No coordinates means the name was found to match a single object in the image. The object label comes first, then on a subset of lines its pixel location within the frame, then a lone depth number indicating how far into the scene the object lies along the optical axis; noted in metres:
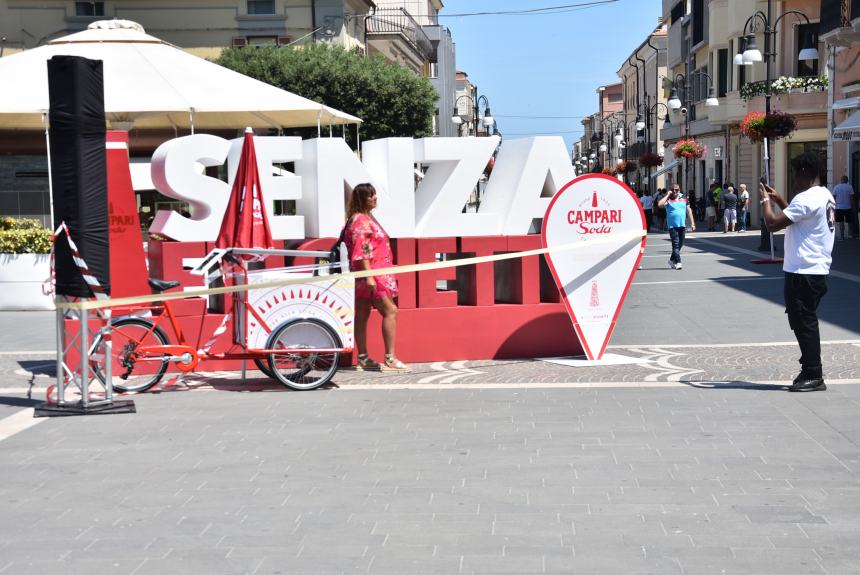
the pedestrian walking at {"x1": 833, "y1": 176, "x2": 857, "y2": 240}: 29.77
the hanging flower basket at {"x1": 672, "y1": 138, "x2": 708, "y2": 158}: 46.75
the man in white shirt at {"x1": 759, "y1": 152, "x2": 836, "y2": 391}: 8.70
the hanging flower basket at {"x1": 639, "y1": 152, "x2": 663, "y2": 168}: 57.75
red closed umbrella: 9.95
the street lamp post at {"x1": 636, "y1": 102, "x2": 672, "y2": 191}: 64.99
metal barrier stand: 8.31
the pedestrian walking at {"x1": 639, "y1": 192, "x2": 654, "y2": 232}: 47.09
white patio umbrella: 17.20
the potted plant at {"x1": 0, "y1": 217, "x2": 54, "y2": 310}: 15.89
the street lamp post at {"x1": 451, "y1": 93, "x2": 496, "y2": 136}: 44.72
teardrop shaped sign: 10.70
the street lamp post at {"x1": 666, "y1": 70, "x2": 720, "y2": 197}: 43.91
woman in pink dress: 9.96
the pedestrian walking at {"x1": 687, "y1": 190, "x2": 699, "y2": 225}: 51.22
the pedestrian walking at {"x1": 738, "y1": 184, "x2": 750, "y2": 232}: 39.53
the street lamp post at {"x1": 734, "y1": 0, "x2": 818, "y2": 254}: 27.45
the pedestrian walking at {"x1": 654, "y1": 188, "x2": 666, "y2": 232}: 42.59
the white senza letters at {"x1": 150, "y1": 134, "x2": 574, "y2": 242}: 10.80
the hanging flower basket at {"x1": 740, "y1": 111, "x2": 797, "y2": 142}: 29.14
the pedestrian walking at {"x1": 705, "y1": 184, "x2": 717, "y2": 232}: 41.06
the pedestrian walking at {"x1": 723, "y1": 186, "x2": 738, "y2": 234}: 38.19
